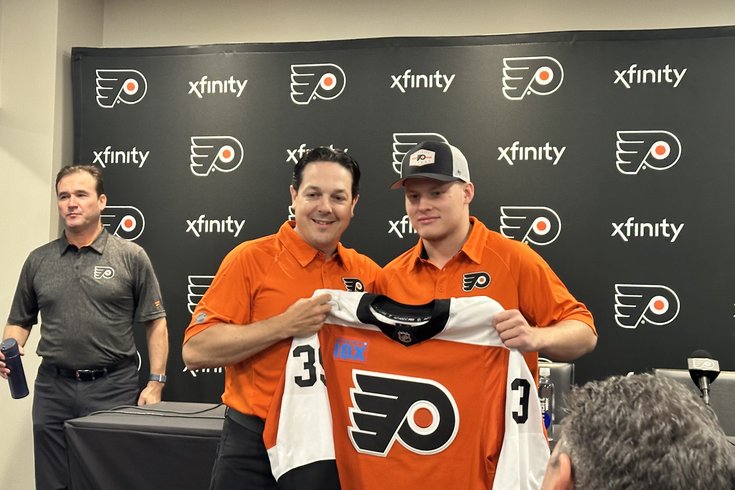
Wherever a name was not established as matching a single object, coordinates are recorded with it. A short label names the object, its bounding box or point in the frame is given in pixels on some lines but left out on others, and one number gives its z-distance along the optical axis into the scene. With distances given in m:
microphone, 3.09
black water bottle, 3.66
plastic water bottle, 3.51
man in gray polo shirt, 3.84
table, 2.96
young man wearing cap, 2.19
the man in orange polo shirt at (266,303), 2.24
